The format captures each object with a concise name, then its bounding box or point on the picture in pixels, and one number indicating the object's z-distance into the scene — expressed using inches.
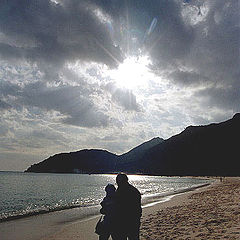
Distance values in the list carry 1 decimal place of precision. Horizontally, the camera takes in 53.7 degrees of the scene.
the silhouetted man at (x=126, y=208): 227.6
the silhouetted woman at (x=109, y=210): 233.3
